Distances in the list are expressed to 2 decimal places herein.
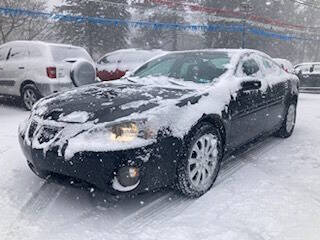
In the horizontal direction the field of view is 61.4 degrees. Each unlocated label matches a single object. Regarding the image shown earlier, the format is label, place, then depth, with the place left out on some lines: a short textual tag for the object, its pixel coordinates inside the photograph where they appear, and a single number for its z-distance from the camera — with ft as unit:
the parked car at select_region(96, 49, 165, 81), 26.18
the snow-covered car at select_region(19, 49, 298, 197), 7.10
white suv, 18.02
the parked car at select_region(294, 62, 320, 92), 34.03
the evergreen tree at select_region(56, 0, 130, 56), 66.75
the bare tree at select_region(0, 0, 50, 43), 48.54
